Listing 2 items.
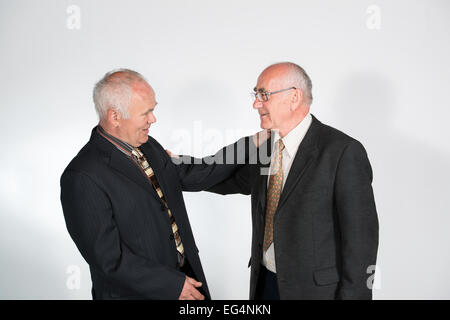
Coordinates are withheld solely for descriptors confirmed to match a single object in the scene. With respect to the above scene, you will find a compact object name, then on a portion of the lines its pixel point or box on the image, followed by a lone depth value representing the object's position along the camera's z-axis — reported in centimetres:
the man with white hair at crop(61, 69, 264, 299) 183
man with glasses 172
